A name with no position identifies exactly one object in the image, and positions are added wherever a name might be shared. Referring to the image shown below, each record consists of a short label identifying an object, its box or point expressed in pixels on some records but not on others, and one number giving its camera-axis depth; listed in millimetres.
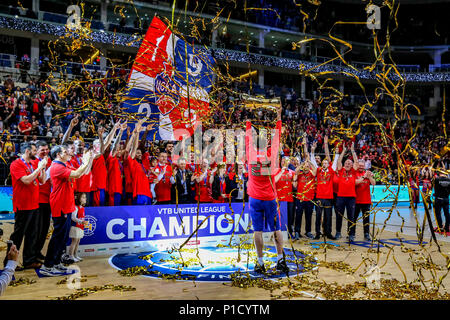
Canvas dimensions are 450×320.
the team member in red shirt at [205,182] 7754
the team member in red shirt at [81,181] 6289
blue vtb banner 6285
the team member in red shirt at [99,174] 6556
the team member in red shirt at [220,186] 7938
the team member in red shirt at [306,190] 7977
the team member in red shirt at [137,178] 6949
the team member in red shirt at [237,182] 8258
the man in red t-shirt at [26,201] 5211
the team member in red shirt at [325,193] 7824
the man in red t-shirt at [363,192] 7797
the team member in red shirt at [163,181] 7309
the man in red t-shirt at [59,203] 4941
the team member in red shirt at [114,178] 6828
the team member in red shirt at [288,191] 7590
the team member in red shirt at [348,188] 7762
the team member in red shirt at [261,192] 5000
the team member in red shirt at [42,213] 5590
